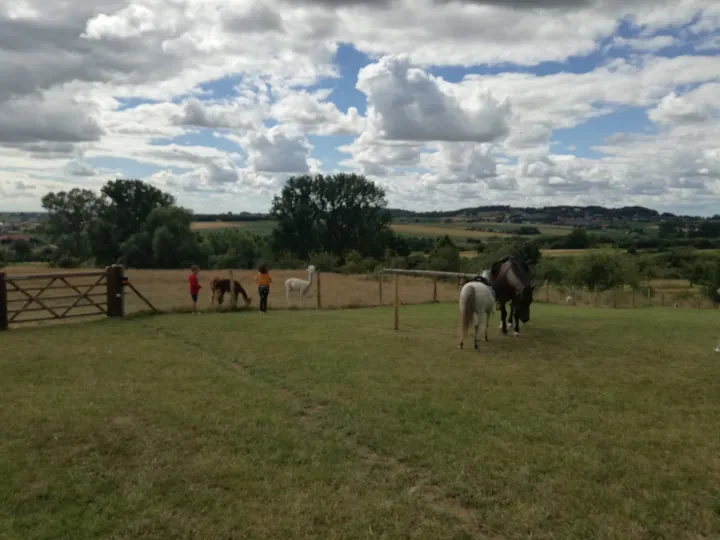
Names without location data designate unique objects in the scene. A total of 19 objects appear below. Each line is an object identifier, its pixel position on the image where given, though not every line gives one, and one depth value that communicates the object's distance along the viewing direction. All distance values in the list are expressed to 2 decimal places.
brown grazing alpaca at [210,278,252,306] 23.00
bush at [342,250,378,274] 59.28
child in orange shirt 20.77
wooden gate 16.83
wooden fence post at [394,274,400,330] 15.88
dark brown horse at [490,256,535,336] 14.31
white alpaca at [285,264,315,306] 24.97
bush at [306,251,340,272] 63.35
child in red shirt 20.02
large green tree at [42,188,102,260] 79.69
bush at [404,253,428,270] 62.64
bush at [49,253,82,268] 56.91
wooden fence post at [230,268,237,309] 21.72
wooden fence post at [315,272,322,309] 23.30
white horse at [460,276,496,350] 12.80
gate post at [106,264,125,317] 18.84
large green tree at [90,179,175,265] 71.81
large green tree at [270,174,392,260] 76.50
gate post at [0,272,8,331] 16.66
